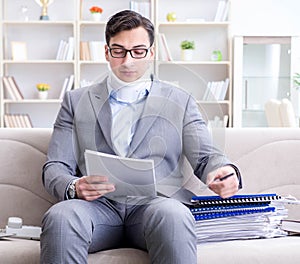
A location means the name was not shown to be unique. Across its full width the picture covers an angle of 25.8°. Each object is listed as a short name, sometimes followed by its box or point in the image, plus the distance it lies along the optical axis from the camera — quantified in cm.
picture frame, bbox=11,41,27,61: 649
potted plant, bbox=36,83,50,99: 649
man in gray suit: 190
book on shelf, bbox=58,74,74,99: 646
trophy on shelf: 648
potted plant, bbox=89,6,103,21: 647
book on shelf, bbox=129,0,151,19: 653
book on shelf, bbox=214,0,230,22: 652
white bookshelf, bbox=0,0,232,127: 662
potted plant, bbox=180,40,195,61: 650
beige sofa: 231
